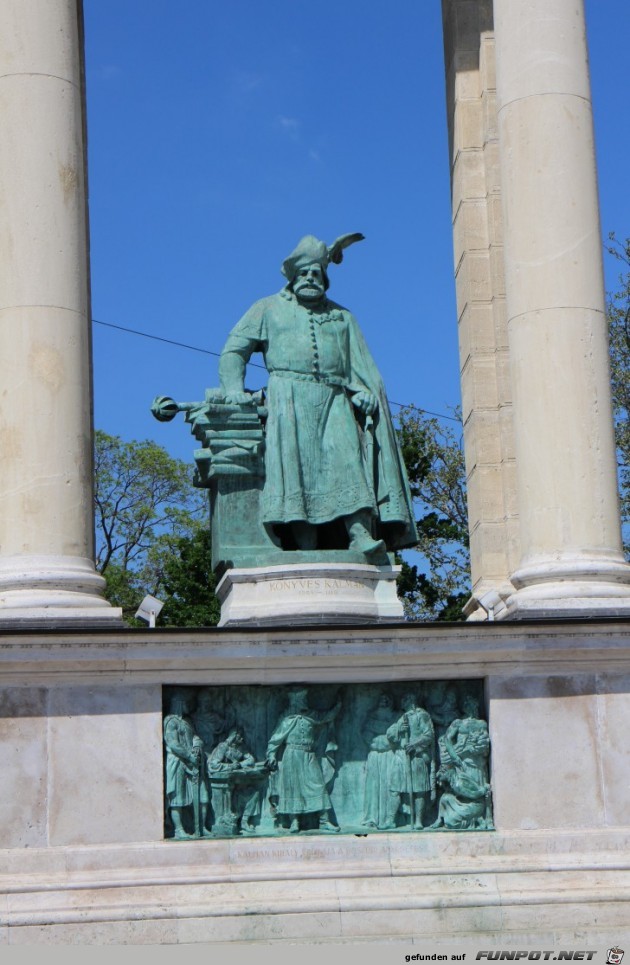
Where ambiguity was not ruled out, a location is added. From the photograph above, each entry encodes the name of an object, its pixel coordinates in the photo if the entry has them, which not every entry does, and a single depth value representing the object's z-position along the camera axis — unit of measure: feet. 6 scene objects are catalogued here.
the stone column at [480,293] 77.82
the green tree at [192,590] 157.28
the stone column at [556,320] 64.13
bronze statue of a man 68.39
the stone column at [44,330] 61.67
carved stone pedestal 64.85
